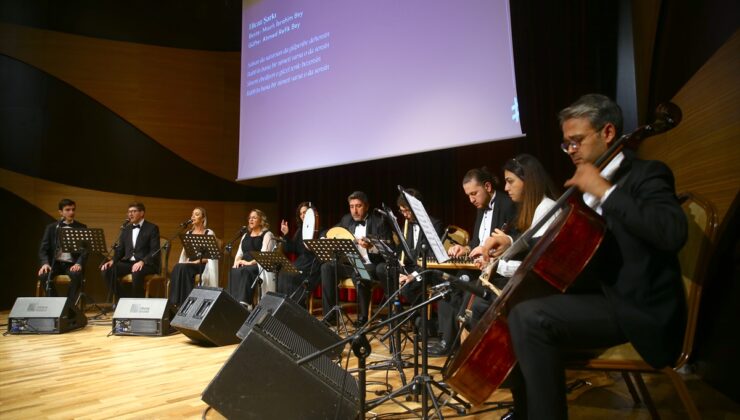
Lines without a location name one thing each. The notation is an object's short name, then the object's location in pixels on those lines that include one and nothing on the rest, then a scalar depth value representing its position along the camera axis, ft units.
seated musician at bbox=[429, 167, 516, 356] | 11.85
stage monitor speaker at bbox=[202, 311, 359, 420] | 6.46
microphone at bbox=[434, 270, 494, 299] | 5.07
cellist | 4.91
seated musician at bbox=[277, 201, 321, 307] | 18.11
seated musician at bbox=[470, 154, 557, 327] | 8.55
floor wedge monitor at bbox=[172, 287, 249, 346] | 13.48
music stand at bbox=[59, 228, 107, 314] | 17.87
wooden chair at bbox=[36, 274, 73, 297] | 19.84
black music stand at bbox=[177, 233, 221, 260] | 17.58
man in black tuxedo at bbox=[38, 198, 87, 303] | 19.89
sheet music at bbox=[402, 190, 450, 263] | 7.49
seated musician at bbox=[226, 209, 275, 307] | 19.07
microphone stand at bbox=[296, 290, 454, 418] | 5.46
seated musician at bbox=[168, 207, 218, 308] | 19.48
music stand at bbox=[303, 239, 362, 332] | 12.64
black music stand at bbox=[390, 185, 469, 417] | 7.34
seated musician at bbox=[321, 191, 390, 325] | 16.08
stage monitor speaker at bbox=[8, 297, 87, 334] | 16.05
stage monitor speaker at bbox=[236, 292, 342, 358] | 9.36
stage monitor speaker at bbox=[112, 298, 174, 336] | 15.75
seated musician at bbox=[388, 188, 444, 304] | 13.42
